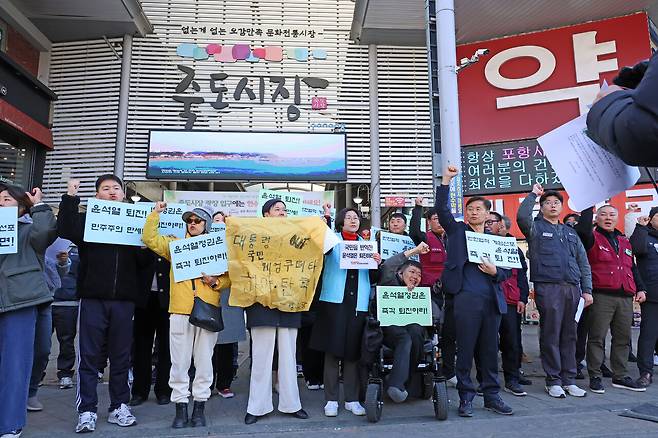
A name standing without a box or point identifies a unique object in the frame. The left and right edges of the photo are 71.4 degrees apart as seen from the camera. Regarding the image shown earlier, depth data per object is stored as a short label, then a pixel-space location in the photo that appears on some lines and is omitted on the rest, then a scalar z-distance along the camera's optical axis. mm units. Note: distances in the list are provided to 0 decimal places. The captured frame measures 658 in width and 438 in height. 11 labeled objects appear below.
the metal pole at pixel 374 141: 10258
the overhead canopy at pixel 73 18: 9367
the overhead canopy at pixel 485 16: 9625
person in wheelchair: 3914
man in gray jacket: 4680
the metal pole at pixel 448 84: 5531
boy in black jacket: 3703
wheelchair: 3785
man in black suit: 4035
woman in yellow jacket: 3760
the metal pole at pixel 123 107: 9930
